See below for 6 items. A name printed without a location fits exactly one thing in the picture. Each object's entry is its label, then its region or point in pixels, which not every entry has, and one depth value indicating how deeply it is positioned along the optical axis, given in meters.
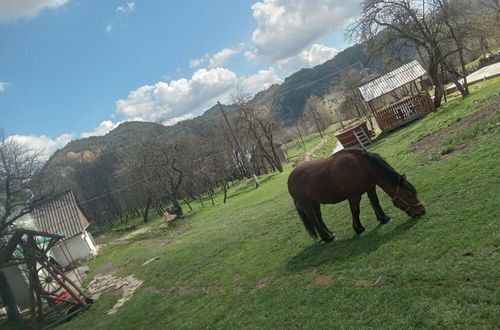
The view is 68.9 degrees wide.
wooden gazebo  26.64
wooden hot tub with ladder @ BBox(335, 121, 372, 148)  27.57
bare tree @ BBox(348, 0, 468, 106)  25.89
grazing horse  8.37
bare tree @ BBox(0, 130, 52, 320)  18.47
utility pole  37.37
